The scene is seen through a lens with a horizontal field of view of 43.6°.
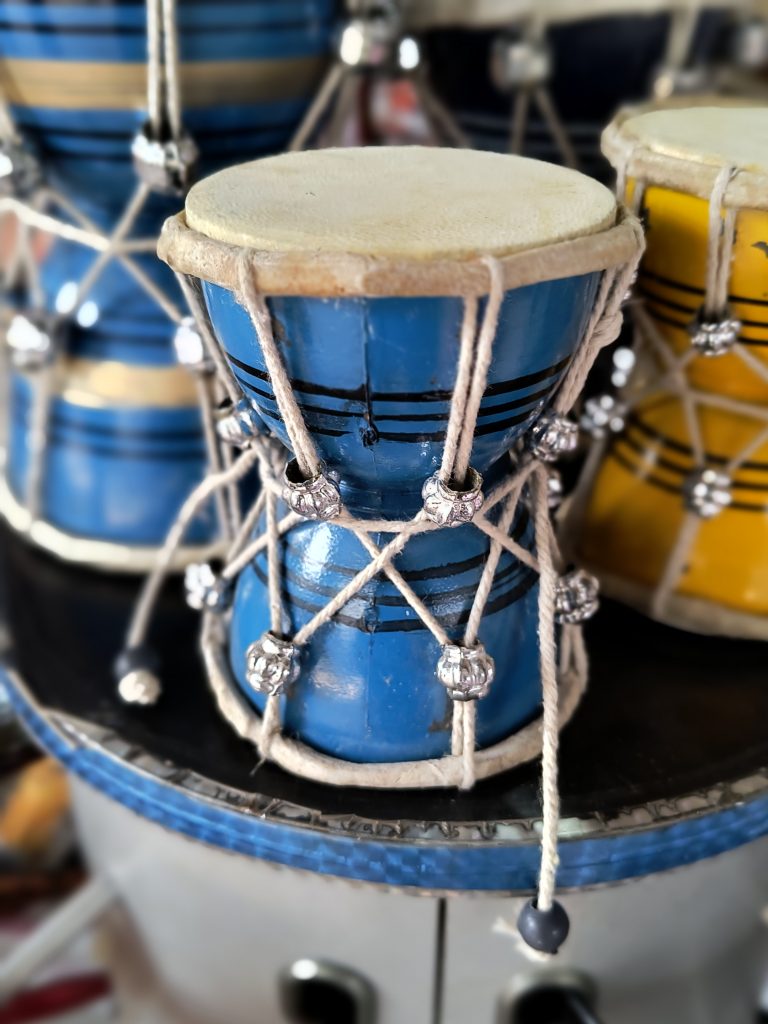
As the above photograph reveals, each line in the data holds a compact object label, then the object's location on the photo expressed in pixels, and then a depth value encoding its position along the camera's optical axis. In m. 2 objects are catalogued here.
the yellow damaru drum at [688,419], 0.54
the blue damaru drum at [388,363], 0.41
